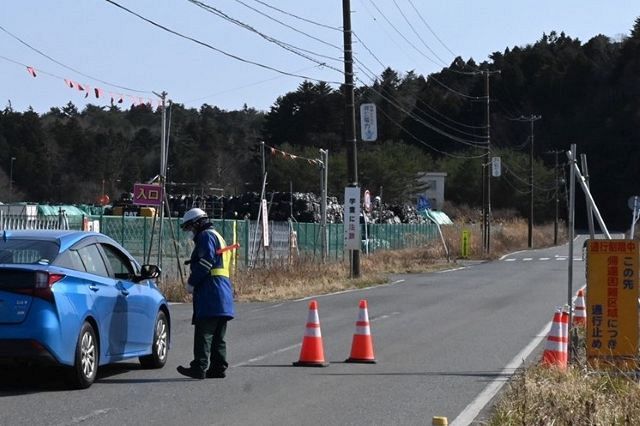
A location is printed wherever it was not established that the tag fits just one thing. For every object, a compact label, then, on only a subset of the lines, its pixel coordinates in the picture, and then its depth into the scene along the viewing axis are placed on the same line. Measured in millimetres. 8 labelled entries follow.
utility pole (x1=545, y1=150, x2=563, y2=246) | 87850
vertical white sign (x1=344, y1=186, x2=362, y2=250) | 33719
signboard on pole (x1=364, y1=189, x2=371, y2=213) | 46944
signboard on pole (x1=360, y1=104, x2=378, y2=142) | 40062
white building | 107812
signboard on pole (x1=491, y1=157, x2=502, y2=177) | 74500
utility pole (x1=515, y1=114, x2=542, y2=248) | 76700
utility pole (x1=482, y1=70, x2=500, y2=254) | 58906
